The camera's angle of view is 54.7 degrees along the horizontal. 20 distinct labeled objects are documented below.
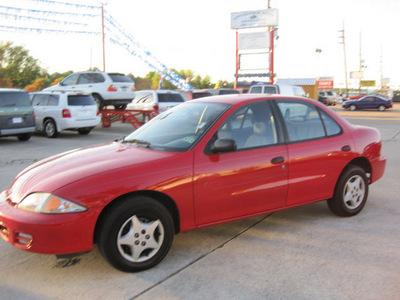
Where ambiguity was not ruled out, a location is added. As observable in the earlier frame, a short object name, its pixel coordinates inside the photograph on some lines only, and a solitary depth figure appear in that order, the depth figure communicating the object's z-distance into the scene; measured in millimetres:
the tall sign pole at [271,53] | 41519
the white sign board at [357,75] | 80875
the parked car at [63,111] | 13164
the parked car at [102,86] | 16781
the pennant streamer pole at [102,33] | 37538
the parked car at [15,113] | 11289
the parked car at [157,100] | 16688
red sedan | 3111
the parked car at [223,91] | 25088
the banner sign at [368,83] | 108812
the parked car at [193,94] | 20362
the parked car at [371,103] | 32688
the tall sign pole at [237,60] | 42719
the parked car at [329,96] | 43262
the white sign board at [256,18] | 44125
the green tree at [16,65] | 55831
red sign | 81562
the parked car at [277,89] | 21239
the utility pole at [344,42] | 63812
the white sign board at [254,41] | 42531
